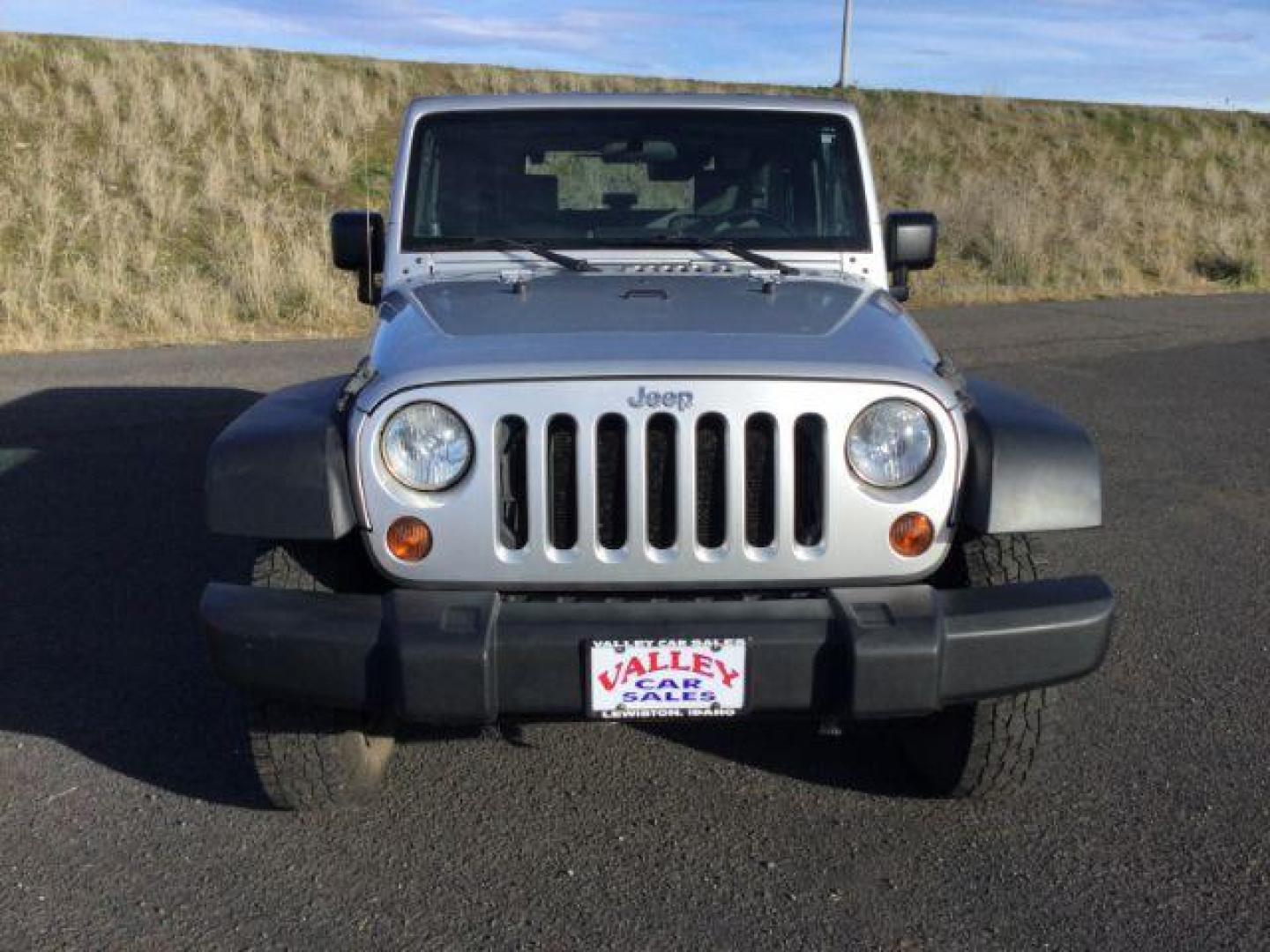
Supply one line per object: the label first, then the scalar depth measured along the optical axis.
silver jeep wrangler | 2.85
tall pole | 33.12
